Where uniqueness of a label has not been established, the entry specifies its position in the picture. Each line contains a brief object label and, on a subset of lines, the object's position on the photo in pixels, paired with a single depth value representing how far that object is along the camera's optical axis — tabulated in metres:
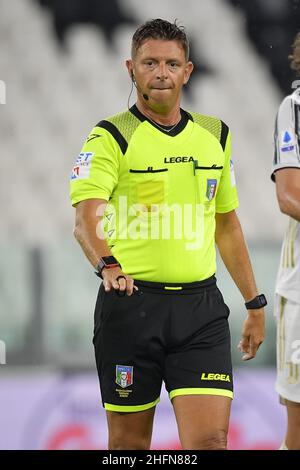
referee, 6.91
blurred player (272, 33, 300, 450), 7.48
